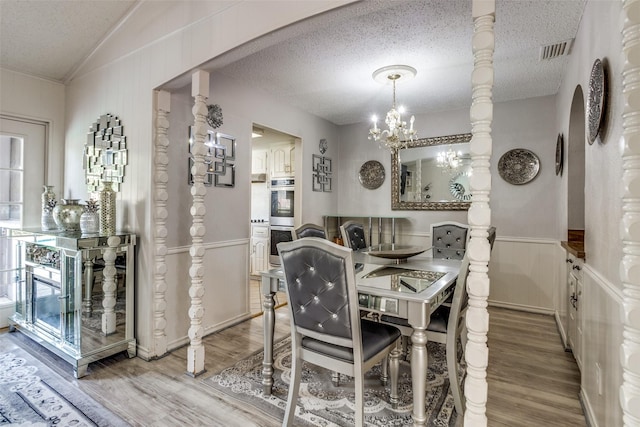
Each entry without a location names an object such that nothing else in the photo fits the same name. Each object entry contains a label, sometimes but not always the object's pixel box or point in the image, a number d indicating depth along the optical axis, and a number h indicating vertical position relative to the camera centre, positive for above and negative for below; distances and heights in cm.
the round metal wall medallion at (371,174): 486 +59
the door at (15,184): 321 +28
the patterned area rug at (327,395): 189 -121
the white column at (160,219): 258 -6
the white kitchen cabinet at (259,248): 542 -62
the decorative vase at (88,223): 263 -10
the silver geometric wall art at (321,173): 465 +59
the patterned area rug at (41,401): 183 -120
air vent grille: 258 +137
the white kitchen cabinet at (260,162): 540 +87
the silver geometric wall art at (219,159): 310 +53
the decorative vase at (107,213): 258 -1
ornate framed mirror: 423 +54
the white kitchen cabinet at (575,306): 221 -70
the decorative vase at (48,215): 298 -3
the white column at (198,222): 234 -8
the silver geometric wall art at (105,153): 283 +54
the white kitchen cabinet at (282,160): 500 +84
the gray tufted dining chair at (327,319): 156 -55
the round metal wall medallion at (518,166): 383 +57
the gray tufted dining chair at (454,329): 179 -71
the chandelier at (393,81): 301 +134
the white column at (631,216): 91 -1
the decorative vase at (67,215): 285 -3
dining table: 162 -45
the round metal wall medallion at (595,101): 159 +61
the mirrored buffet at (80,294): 235 -65
